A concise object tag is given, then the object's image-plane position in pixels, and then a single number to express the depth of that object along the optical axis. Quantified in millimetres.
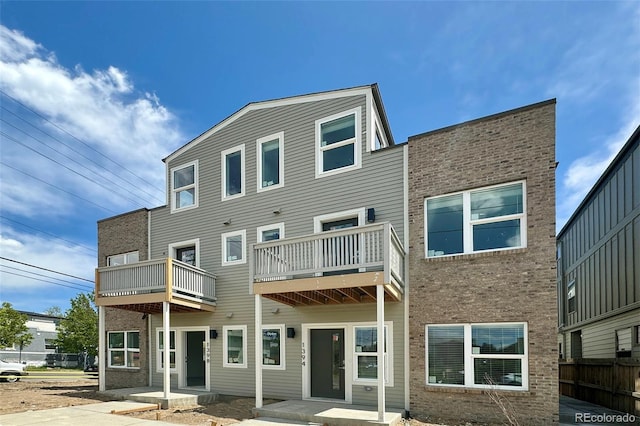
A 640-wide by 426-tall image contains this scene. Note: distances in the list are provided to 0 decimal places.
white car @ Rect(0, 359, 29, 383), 19312
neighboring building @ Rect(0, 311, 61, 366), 36219
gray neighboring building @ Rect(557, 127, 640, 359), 11656
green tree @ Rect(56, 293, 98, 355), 33188
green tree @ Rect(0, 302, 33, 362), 28266
